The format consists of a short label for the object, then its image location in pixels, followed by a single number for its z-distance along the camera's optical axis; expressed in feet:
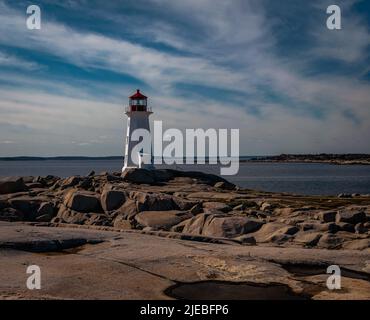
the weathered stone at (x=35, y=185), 116.12
